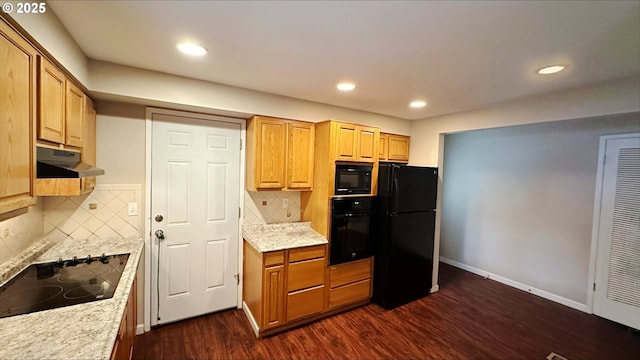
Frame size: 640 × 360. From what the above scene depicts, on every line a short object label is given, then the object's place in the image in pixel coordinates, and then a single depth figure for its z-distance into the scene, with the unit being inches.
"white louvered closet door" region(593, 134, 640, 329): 111.3
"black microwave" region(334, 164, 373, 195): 115.3
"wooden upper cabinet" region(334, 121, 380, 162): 114.2
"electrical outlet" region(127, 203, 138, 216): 96.0
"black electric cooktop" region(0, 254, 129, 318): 51.4
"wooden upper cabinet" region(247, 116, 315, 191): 108.0
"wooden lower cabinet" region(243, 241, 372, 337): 99.0
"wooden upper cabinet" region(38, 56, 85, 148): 52.1
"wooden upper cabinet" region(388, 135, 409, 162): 144.4
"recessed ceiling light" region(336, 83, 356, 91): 93.3
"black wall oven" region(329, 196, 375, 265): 113.6
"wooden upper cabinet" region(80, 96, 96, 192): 75.5
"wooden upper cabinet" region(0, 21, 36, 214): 40.4
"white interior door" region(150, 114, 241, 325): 101.9
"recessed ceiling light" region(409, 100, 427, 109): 112.1
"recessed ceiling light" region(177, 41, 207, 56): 66.2
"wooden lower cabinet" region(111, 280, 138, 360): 52.5
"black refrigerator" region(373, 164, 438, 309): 121.2
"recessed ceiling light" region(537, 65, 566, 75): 73.0
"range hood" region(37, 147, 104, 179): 51.4
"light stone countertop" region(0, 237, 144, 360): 38.7
